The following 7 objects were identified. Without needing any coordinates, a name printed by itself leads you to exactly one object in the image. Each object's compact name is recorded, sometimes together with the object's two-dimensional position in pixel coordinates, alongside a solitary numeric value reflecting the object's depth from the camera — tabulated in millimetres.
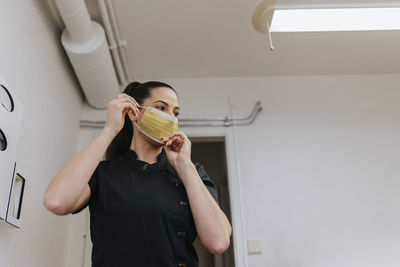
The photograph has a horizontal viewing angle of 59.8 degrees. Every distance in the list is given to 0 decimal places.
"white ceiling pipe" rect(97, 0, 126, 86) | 2152
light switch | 2438
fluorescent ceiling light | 1816
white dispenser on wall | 1359
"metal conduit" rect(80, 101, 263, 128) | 2812
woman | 1003
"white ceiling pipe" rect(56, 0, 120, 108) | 1959
